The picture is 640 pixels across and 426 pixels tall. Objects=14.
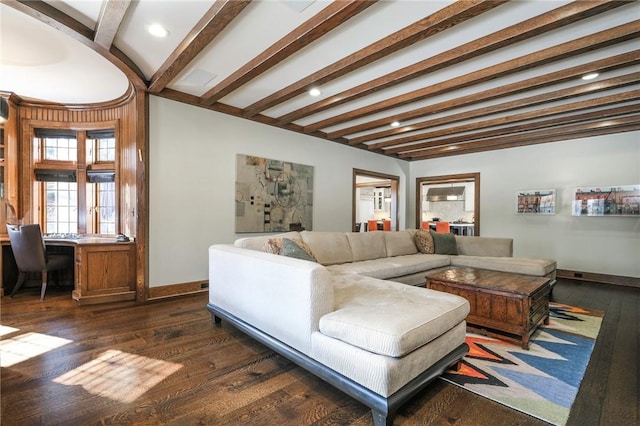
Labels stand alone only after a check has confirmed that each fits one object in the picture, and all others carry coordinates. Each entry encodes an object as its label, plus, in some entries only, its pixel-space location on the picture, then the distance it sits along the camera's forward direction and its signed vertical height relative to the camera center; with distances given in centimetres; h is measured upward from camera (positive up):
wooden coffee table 247 -81
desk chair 342 -49
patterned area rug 171 -112
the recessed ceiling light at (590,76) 295 +141
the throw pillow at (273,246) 292 -36
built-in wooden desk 337 -71
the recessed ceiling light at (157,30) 244 +153
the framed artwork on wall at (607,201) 469 +19
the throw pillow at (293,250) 283 -39
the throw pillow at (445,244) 484 -54
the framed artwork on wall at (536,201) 546 +21
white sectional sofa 150 -68
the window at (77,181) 443 +43
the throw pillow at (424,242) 484 -51
